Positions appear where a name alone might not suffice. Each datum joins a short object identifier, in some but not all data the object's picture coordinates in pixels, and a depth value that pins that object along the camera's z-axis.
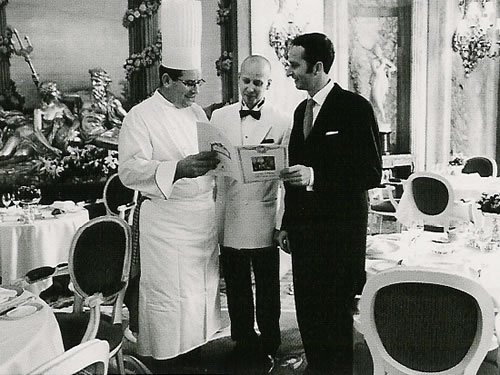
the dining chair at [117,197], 5.69
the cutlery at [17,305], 1.97
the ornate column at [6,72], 5.85
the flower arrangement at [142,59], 6.21
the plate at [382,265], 2.57
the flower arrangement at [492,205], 3.02
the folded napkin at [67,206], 4.91
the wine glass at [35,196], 4.73
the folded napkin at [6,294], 2.08
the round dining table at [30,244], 4.25
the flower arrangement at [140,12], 6.18
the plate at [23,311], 1.91
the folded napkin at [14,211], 4.70
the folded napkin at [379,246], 2.80
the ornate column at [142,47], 6.20
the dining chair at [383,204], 6.32
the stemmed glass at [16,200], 5.02
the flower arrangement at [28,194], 4.72
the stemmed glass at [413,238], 2.77
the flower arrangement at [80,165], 5.97
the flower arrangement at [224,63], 6.28
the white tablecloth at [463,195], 5.08
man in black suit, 2.59
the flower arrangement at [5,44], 5.85
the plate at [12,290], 2.06
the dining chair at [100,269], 2.60
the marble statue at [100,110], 6.12
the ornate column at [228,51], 6.25
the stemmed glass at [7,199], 4.88
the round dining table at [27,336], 1.63
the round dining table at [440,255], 2.40
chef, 2.85
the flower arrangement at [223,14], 6.24
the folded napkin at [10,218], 4.51
